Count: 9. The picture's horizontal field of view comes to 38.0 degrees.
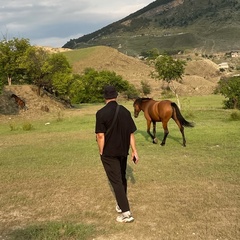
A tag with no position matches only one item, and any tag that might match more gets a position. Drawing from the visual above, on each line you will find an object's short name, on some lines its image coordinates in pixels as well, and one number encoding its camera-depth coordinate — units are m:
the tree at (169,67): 27.72
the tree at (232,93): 26.50
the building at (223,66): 115.96
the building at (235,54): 133.62
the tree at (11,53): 37.12
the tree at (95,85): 55.19
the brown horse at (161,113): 12.08
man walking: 5.33
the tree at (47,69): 36.31
